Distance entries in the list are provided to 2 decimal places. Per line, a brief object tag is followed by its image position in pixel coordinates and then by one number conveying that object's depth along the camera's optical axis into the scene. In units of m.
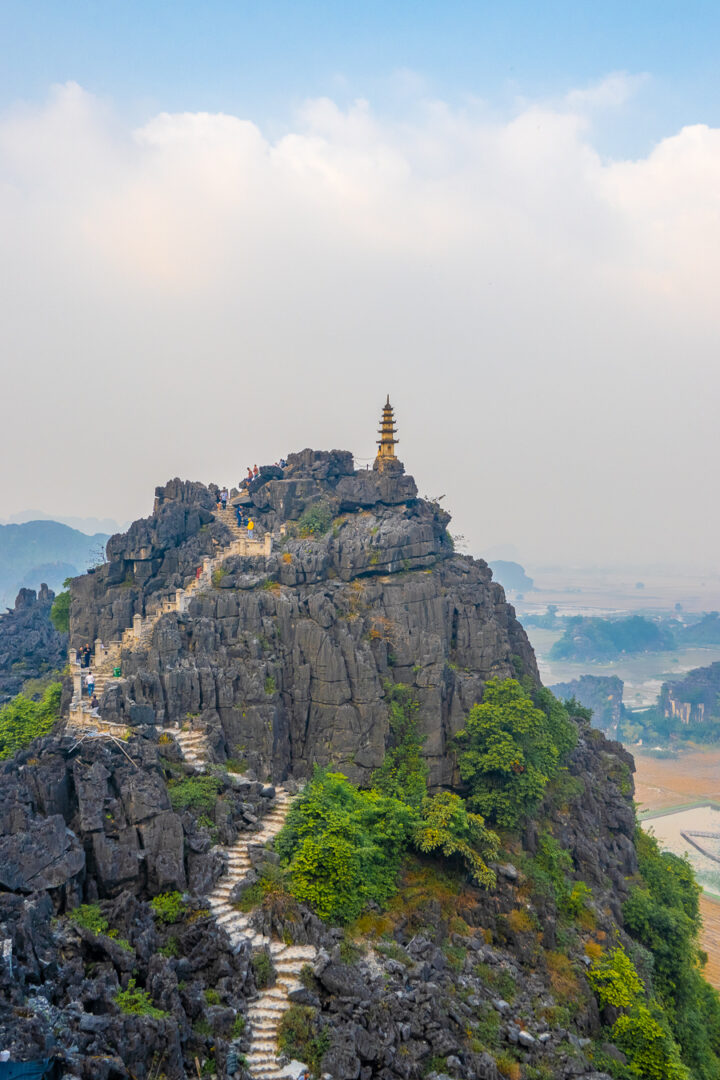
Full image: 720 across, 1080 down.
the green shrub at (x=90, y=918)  22.53
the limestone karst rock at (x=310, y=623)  39.53
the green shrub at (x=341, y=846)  28.32
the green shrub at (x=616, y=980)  31.95
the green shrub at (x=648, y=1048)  29.22
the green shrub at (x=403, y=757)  39.62
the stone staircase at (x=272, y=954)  20.67
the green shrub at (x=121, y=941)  21.81
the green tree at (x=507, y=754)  40.22
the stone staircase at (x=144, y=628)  39.22
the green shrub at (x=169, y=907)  24.98
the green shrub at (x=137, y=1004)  19.20
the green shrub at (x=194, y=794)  30.72
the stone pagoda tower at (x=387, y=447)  55.38
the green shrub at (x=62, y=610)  57.25
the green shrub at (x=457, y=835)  34.50
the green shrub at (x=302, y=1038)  20.80
